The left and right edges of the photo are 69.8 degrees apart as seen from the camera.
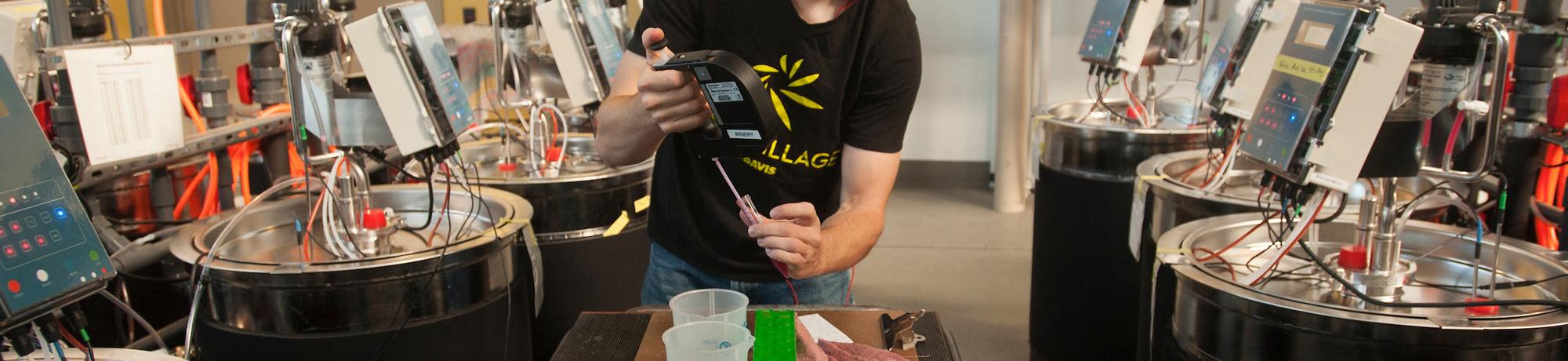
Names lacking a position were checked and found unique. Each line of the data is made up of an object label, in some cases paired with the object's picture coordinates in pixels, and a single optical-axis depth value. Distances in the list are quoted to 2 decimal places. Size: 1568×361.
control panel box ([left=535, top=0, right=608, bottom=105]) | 2.61
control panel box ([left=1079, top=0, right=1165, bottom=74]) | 2.90
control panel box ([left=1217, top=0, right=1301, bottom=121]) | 1.76
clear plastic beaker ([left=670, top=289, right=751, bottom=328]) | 1.35
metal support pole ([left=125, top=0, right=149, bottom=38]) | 2.79
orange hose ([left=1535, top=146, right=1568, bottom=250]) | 2.63
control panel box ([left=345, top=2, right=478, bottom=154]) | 1.82
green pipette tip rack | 1.22
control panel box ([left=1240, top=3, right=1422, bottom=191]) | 1.44
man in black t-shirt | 1.56
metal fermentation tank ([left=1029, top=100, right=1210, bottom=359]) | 2.71
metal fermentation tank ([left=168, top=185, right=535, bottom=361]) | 1.72
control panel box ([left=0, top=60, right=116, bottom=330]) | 1.16
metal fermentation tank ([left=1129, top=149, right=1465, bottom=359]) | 1.89
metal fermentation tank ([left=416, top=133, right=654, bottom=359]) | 2.43
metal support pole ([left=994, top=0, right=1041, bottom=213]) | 4.73
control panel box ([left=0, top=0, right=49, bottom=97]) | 2.09
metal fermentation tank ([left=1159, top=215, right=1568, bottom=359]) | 1.39
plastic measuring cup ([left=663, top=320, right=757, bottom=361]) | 1.21
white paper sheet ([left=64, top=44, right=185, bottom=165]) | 2.08
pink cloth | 1.27
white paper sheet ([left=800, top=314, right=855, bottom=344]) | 1.37
